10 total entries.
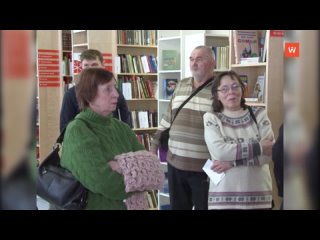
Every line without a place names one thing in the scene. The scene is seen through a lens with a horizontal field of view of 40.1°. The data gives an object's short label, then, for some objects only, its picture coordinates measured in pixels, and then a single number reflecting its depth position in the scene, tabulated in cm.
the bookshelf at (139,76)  263
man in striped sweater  242
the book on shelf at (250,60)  263
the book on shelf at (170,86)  283
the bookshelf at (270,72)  241
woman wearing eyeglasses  233
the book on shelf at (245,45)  257
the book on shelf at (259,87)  257
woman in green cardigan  190
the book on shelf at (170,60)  290
